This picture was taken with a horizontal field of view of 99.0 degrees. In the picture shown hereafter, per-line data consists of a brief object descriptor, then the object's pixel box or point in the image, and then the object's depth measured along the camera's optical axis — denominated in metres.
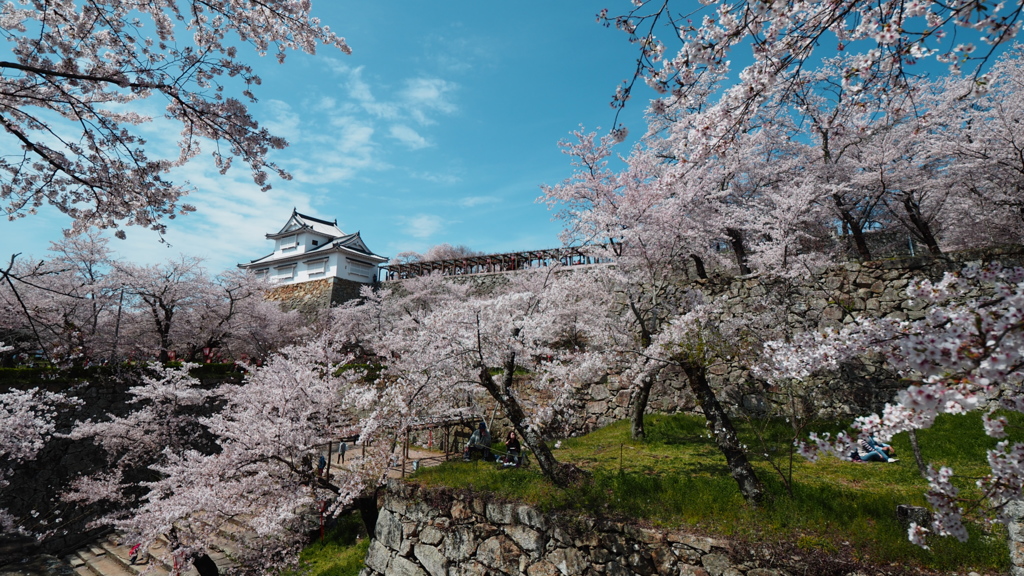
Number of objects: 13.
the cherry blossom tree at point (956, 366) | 1.71
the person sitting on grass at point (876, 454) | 6.96
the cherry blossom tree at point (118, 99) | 3.68
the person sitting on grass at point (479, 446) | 9.62
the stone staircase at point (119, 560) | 9.22
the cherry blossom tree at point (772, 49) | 2.52
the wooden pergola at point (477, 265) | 22.66
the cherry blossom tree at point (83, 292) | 15.04
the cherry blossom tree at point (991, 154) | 9.99
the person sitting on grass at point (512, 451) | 8.62
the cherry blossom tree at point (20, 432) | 10.05
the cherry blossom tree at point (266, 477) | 7.85
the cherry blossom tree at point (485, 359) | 7.53
